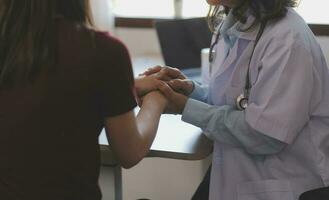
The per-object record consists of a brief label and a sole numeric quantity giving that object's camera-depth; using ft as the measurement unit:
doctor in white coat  5.52
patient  4.59
